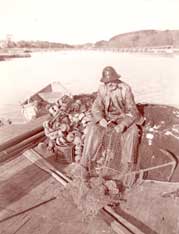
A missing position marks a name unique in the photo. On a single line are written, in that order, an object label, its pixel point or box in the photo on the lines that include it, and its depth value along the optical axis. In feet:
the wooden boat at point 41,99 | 20.02
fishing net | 8.09
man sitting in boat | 9.53
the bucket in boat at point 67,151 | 11.80
